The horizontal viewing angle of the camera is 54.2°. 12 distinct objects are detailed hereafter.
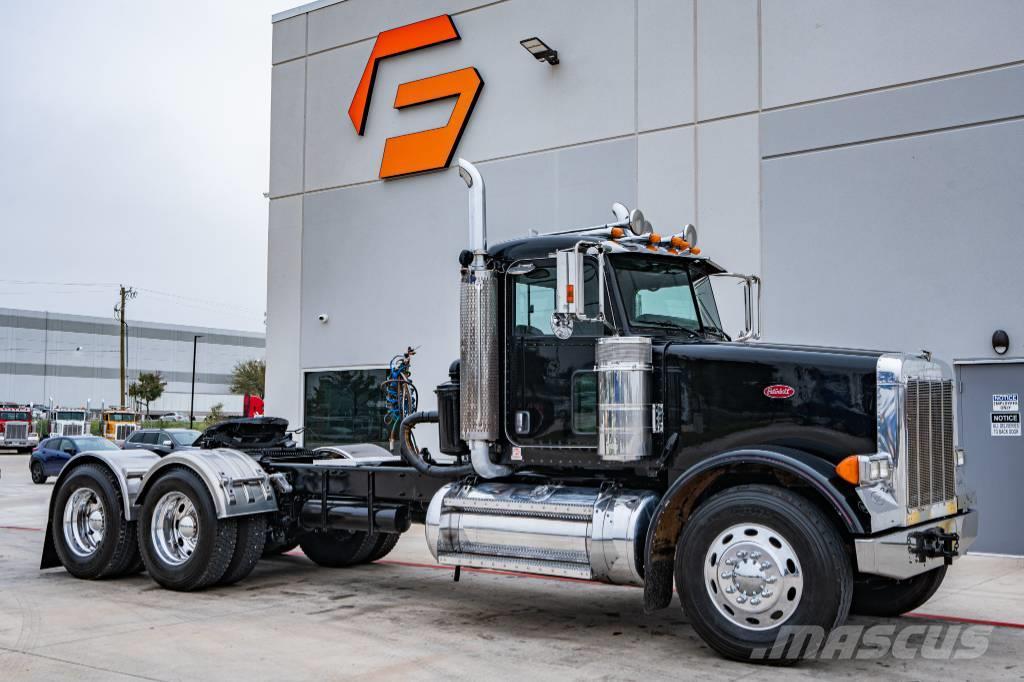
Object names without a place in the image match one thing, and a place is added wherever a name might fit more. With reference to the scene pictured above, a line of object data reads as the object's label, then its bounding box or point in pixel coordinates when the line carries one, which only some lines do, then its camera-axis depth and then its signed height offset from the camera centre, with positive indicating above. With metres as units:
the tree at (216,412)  65.19 -0.66
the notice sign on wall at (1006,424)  11.30 -0.18
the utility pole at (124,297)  63.60 +6.83
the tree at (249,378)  80.88 +2.12
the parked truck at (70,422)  44.41 -0.85
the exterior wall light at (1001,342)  11.19 +0.74
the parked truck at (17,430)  44.47 -1.24
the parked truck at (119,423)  43.97 -0.91
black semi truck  6.05 -0.39
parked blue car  26.62 -1.37
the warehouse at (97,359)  85.06 +4.09
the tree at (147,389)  75.06 +1.12
